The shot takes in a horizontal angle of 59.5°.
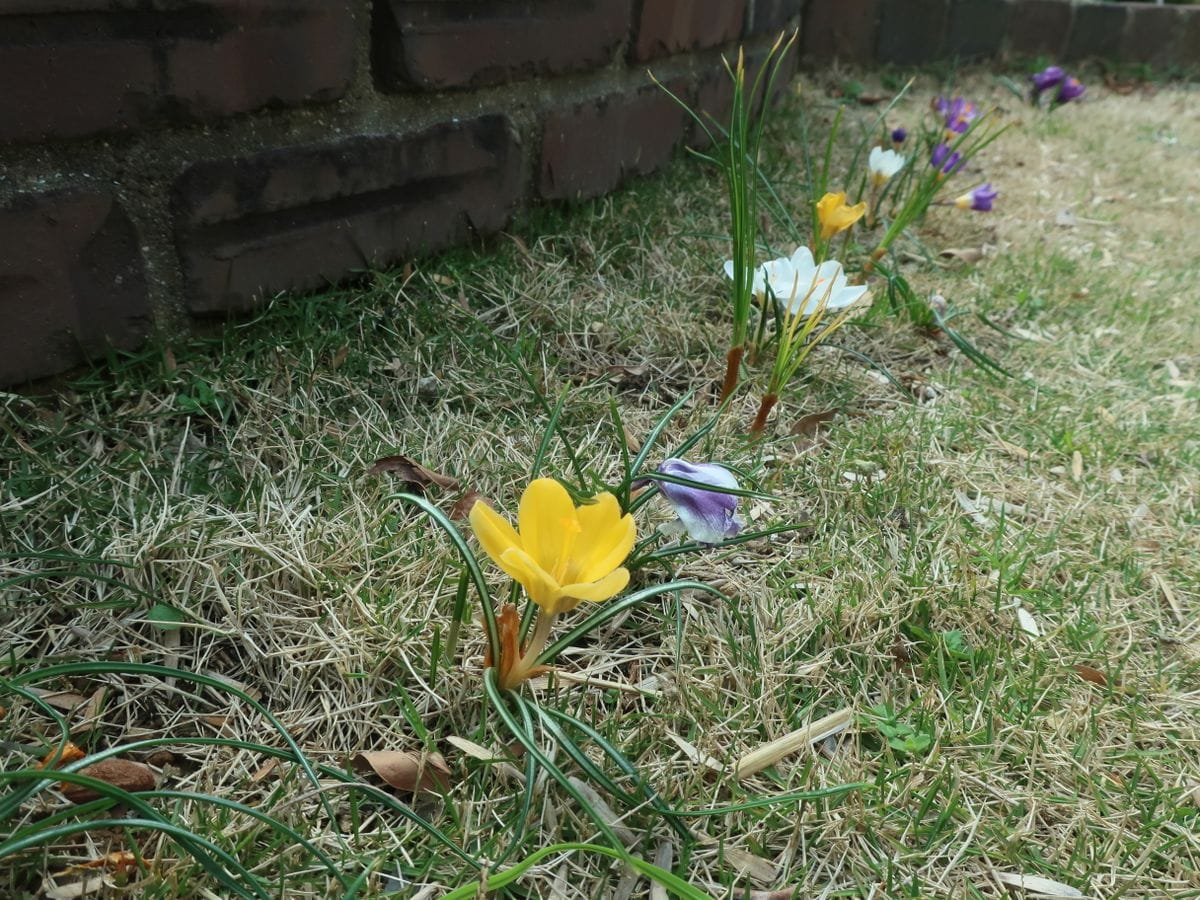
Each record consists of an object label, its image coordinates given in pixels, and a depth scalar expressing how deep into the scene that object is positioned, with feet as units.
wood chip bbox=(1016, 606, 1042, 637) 1.49
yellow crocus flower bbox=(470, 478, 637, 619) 1.12
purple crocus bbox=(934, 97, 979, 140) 2.95
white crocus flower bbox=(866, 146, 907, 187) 2.38
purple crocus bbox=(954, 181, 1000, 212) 2.71
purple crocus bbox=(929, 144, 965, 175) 2.27
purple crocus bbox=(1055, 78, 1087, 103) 4.13
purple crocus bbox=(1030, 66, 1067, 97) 4.22
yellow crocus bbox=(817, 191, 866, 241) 1.94
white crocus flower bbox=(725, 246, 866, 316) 1.75
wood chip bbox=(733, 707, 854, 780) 1.27
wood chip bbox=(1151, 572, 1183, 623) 1.58
